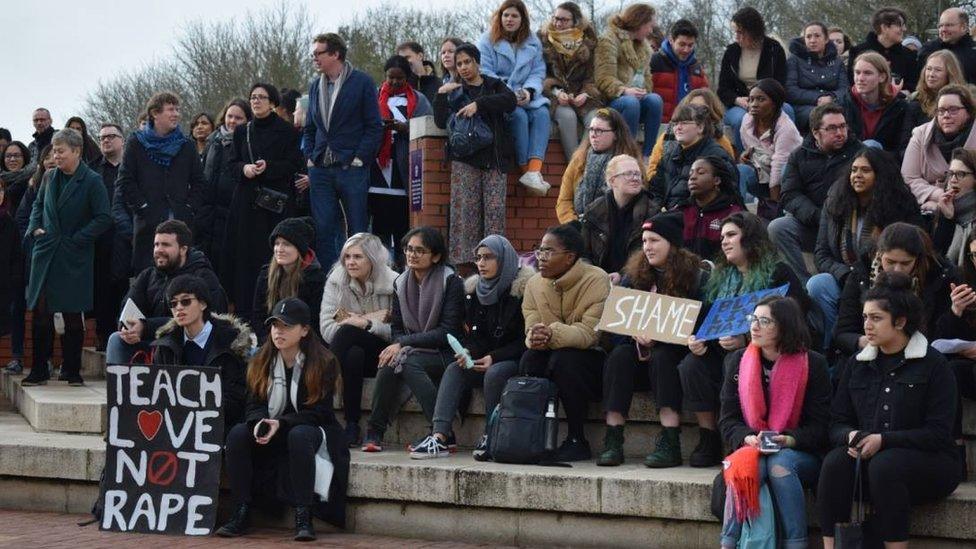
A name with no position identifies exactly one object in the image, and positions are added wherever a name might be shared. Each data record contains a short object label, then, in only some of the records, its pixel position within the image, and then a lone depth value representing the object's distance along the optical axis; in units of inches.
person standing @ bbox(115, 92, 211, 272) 550.3
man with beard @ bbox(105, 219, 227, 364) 453.7
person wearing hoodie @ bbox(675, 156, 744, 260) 442.6
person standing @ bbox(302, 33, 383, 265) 554.9
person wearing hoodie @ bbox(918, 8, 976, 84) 586.9
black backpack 398.6
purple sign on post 580.7
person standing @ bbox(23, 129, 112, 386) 538.3
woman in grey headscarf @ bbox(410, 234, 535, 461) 419.2
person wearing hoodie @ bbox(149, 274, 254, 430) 415.5
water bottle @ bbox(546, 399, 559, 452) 400.8
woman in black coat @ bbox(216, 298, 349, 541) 395.9
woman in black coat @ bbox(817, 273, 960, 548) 331.9
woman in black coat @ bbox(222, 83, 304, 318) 557.6
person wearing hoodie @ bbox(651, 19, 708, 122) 622.5
